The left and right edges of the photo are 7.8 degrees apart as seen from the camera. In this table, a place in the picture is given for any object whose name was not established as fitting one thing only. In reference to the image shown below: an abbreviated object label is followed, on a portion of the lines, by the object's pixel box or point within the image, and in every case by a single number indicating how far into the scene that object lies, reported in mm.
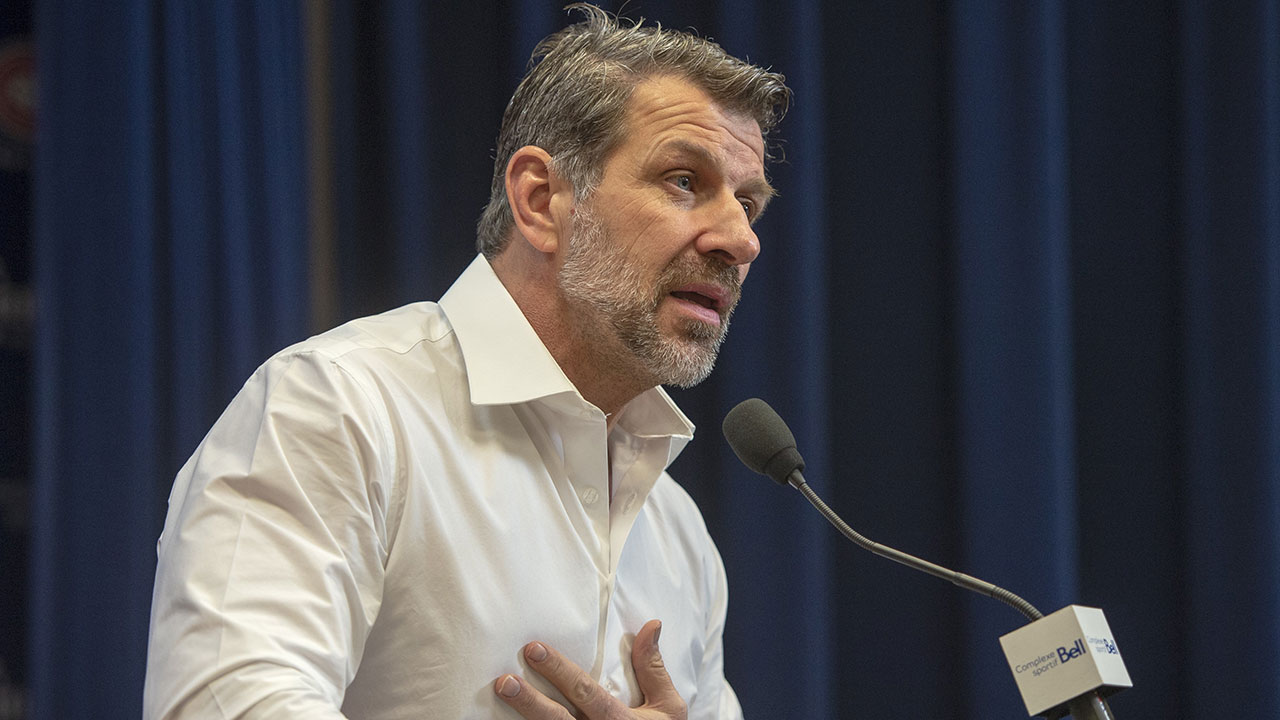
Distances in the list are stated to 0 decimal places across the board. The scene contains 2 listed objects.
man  5733
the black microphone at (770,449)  5814
